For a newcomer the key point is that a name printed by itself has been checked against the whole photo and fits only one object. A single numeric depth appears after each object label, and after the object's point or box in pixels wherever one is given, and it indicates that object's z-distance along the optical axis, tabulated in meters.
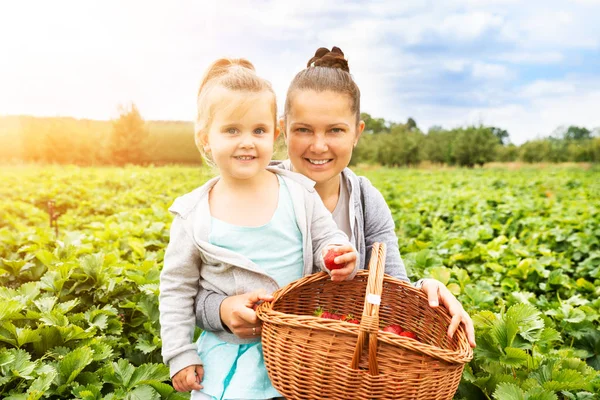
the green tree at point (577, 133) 50.45
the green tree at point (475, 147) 47.69
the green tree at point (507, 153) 49.15
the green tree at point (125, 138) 50.16
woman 2.31
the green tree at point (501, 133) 52.63
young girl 1.81
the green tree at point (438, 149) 50.50
